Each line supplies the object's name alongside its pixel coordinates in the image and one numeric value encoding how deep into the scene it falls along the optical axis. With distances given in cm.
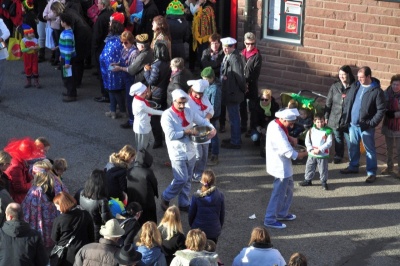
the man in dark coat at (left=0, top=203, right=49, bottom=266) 868
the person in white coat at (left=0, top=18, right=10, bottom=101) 1526
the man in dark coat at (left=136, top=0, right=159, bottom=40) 1631
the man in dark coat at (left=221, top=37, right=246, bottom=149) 1334
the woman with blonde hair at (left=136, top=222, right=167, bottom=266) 855
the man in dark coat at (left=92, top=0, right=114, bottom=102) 1564
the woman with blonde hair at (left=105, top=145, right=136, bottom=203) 1026
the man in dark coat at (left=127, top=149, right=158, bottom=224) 1037
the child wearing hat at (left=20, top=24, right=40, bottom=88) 1585
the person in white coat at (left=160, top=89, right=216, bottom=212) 1119
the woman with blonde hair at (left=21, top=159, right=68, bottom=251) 976
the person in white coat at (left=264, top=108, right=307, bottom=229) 1071
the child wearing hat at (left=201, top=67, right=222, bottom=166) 1299
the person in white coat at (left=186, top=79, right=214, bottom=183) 1191
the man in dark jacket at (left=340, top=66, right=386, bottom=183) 1220
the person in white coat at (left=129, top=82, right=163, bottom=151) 1231
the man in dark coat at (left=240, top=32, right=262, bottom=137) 1372
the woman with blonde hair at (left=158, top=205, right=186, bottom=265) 907
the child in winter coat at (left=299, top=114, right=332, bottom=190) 1204
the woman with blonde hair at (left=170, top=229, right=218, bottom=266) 836
